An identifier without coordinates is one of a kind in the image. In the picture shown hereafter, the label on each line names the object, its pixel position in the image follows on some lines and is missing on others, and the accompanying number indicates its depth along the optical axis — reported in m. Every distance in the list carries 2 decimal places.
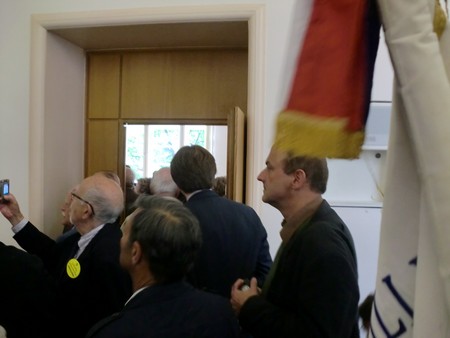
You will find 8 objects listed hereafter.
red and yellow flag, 0.48
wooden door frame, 2.45
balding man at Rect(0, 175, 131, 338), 1.67
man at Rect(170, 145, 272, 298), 1.84
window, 3.09
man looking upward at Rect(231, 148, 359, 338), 1.10
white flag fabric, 0.45
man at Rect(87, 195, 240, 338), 1.09
